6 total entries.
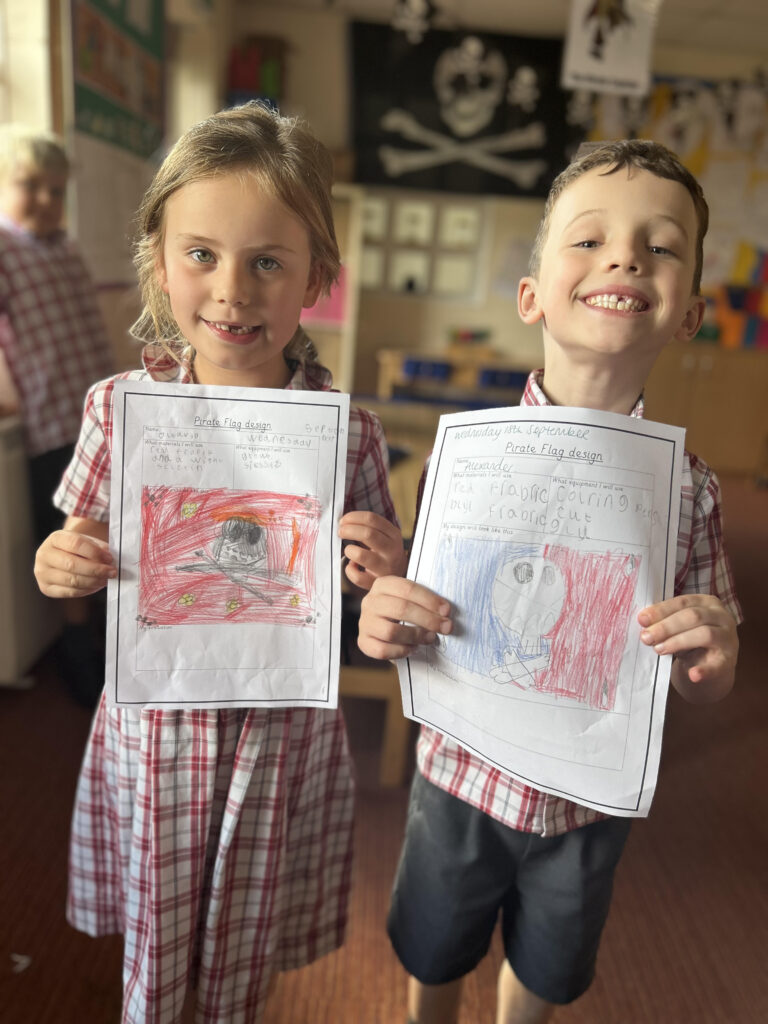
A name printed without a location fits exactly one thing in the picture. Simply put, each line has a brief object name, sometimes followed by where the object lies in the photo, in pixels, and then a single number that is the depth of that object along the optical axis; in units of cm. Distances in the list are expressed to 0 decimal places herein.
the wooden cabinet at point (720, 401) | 491
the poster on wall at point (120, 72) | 238
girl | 66
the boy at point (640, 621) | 63
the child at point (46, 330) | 177
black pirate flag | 462
